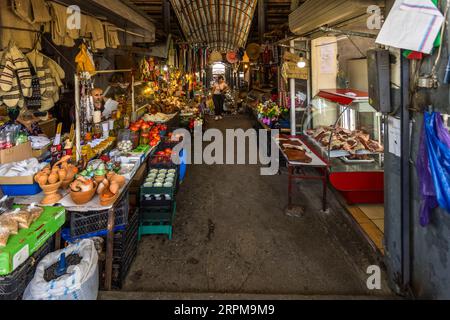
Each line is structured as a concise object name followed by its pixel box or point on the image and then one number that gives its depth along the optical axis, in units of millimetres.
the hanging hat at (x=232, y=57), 16992
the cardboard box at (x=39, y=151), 4345
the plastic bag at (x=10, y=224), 2598
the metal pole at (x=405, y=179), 3061
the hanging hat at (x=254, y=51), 12348
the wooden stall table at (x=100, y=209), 3340
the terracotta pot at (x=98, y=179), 3654
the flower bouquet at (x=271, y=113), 8406
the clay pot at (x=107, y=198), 3361
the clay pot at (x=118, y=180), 3728
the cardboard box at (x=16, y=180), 3418
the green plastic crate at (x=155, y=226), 4531
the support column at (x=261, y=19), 13680
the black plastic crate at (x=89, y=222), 3384
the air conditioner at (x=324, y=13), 3711
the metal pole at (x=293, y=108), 7844
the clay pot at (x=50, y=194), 3352
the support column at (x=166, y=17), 12750
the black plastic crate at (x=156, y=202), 4406
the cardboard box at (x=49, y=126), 6491
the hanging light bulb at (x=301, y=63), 7488
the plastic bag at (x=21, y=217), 2742
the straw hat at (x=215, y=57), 17734
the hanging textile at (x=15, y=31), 3656
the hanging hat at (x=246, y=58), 13420
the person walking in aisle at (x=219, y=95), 16391
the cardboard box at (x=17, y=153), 3762
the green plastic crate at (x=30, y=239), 2369
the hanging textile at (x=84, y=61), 4508
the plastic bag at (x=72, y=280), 2541
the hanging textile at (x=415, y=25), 2463
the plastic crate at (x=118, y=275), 3484
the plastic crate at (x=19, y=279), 2449
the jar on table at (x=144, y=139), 6270
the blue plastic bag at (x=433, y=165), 2336
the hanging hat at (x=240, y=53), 15555
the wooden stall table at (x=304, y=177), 5293
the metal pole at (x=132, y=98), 7409
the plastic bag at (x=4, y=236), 2465
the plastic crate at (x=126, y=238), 3516
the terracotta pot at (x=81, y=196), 3337
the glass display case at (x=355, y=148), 5160
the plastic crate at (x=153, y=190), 4434
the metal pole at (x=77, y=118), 4234
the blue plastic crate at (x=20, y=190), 3486
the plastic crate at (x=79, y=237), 3438
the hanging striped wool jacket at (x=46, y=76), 4242
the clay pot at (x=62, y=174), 3528
